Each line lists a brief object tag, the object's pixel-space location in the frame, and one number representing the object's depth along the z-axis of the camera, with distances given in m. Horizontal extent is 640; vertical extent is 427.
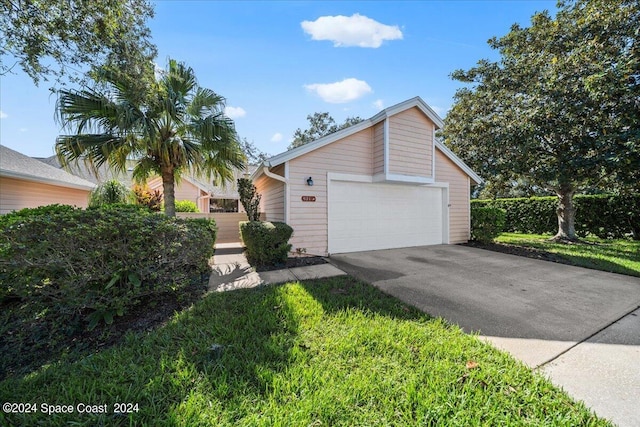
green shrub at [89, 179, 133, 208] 9.98
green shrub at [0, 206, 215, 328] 2.86
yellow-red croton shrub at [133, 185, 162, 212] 11.50
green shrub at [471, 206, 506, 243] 9.20
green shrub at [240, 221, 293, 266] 5.84
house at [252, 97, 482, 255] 7.15
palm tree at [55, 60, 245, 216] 5.52
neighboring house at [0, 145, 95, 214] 7.44
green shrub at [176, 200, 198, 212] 12.50
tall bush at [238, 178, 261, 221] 8.05
